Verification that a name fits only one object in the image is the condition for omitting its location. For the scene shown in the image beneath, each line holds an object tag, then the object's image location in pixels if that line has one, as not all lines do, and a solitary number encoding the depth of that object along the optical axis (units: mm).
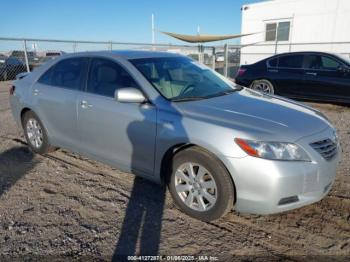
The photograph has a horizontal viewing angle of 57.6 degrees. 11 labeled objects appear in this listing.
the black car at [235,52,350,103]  8258
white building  15227
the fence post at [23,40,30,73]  11023
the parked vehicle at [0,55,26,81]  13539
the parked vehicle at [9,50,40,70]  12593
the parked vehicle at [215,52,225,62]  19820
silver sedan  2770
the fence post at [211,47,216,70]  14112
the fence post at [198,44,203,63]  14062
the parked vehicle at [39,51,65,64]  13797
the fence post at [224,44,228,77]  13762
